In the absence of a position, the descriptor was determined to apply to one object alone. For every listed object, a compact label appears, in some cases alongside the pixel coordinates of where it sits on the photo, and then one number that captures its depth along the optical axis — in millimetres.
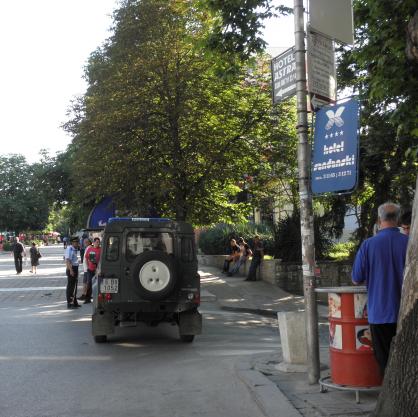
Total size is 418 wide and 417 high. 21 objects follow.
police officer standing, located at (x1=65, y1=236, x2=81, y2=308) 15445
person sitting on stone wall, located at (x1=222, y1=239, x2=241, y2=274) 23797
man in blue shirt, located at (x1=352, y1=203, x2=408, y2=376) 5305
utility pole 6551
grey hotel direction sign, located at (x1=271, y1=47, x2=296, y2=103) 7027
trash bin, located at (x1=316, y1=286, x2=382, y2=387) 5609
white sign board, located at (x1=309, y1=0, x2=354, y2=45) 6699
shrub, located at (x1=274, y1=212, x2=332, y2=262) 20828
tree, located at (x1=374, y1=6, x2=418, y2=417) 4133
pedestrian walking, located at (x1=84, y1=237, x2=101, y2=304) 15805
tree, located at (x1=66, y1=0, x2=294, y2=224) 16844
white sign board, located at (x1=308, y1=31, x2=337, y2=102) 6719
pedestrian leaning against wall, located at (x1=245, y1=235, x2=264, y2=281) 20664
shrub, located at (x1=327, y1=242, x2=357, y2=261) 20312
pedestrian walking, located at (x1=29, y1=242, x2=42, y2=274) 28120
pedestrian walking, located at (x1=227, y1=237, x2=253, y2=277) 23578
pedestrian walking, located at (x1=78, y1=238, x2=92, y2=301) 16245
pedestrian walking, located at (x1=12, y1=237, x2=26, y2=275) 27734
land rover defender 9609
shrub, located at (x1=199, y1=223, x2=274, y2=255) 27422
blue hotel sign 5936
